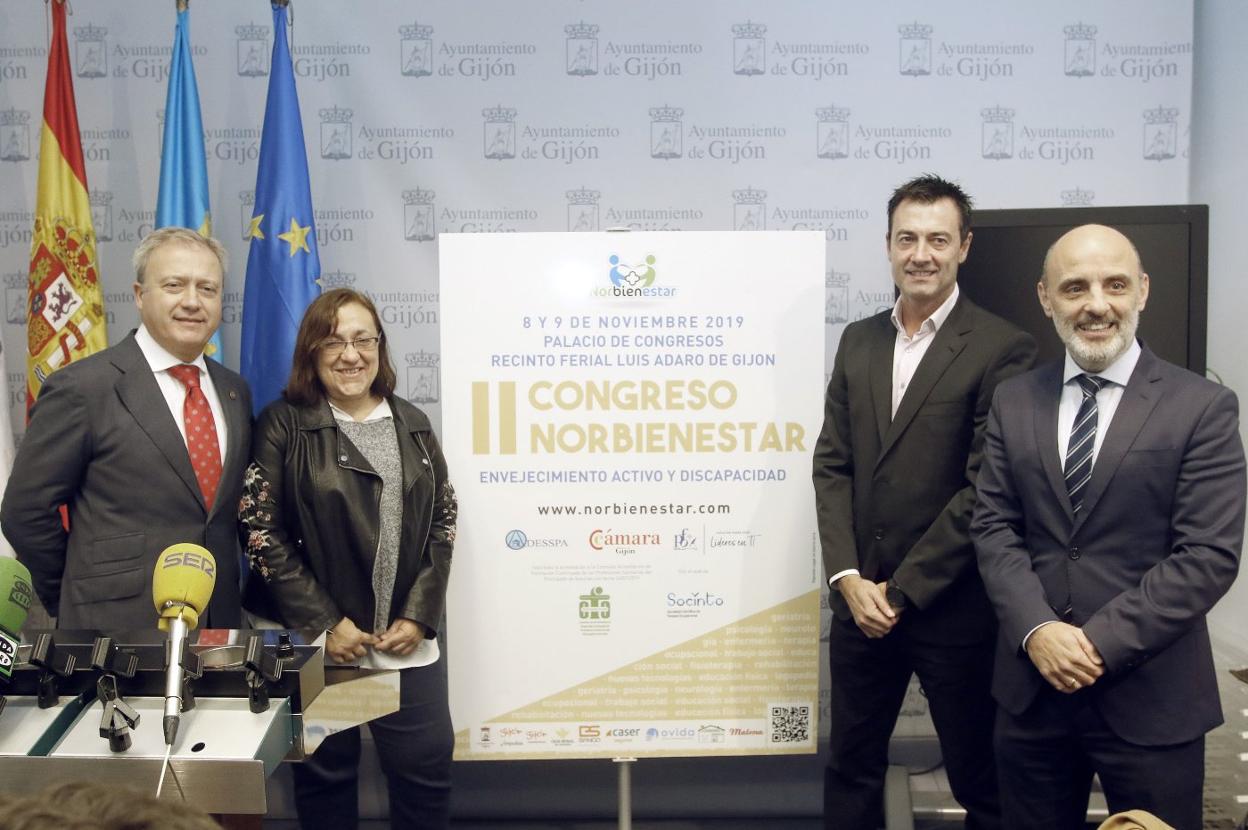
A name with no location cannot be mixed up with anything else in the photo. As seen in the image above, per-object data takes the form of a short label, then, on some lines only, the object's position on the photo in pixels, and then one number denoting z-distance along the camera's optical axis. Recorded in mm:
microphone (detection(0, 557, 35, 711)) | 1338
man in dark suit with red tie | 2252
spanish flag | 3021
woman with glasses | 2363
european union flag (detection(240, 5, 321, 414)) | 3039
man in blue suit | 1937
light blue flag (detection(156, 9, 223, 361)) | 3068
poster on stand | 2662
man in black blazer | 2371
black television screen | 2646
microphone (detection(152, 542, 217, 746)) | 1312
